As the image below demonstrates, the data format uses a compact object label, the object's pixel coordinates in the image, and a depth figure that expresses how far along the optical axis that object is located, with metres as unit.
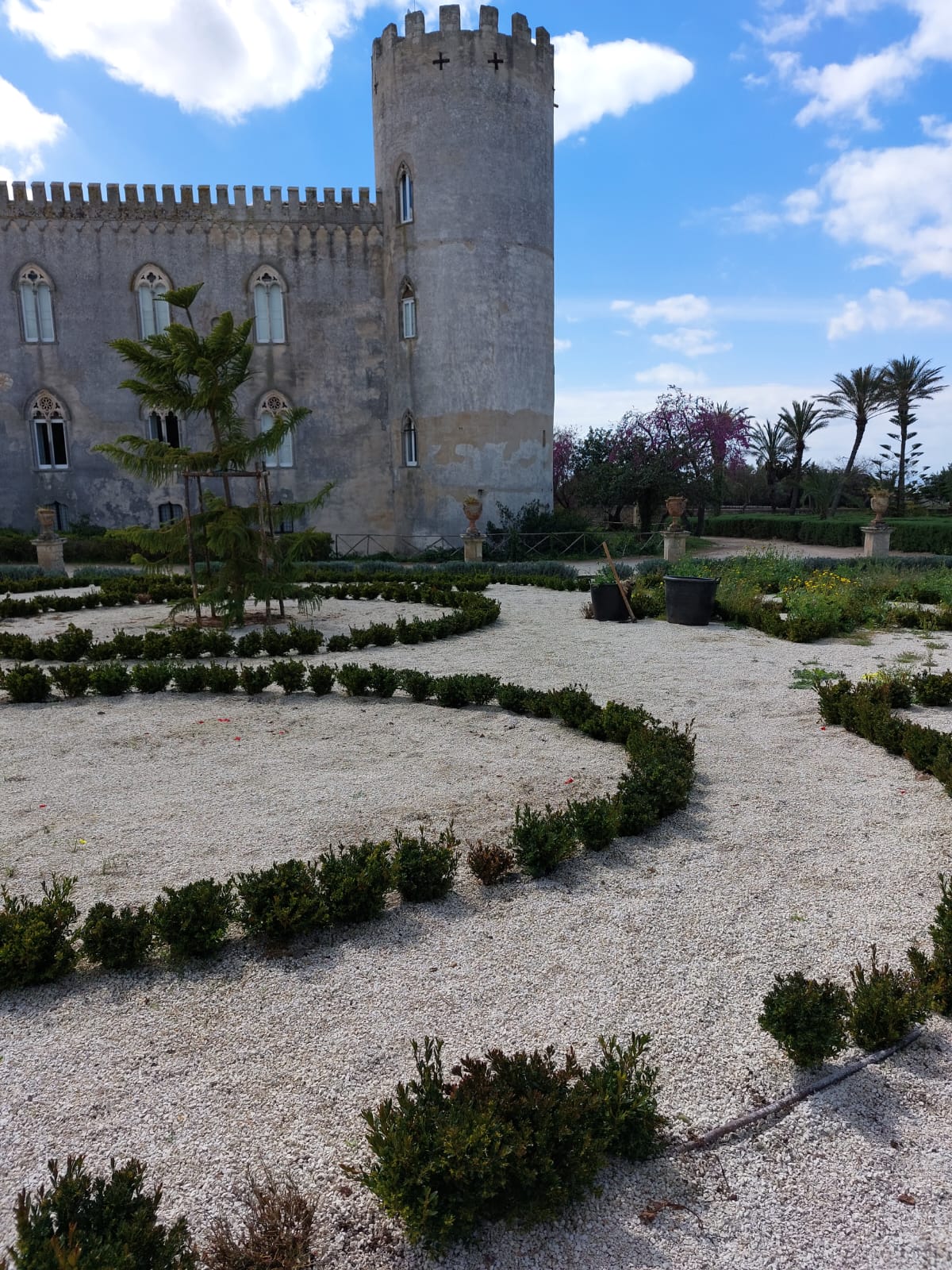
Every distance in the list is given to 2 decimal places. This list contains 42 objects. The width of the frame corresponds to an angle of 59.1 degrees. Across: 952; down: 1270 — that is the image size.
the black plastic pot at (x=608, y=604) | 12.04
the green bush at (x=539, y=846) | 4.34
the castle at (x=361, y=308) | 23.36
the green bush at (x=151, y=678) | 8.14
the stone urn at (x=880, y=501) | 19.06
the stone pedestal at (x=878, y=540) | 19.80
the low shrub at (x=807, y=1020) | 2.88
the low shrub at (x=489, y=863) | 4.25
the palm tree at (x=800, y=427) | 39.34
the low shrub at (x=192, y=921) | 3.61
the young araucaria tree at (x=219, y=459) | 11.19
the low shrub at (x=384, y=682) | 7.87
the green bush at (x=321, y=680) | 7.98
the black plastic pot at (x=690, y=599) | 11.38
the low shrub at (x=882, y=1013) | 3.00
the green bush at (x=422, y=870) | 4.09
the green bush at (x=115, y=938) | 3.53
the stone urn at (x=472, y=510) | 22.02
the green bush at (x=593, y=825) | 4.62
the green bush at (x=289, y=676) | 8.05
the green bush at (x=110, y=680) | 8.01
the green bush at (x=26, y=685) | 7.76
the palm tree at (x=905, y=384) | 36.09
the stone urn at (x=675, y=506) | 20.42
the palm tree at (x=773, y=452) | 42.72
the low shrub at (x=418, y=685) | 7.76
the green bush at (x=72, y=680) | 7.99
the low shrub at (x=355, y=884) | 3.88
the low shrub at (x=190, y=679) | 8.16
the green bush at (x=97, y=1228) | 2.01
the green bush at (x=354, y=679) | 7.88
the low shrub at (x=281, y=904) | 3.76
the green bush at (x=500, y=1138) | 2.30
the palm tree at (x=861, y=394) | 36.12
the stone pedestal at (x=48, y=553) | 19.05
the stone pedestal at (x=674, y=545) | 18.44
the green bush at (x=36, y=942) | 3.40
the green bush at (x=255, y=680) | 8.07
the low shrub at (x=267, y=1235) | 2.17
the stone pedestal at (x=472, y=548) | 20.88
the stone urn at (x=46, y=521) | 19.27
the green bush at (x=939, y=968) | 3.20
